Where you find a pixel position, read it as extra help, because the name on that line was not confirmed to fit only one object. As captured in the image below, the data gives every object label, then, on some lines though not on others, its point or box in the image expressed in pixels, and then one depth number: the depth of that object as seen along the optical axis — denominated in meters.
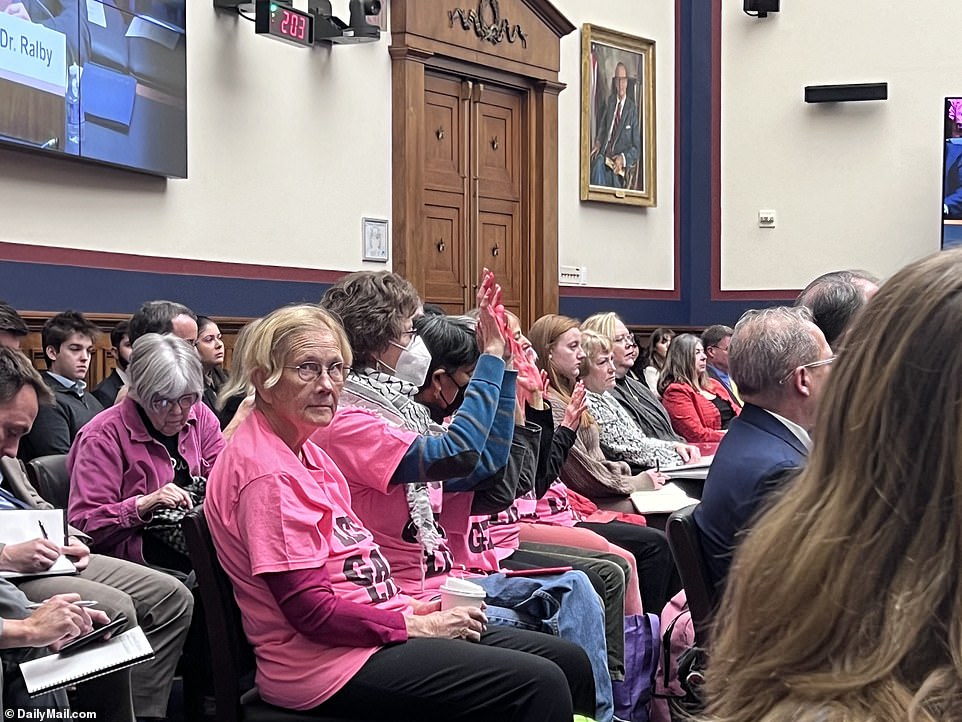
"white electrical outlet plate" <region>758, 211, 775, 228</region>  11.57
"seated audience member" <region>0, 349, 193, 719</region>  3.11
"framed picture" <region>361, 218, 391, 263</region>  8.30
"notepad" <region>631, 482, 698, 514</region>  4.93
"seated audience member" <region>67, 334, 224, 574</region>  3.72
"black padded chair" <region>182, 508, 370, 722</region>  2.70
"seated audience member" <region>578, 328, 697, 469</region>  5.82
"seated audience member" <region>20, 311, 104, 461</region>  5.02
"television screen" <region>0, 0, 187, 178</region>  5.73
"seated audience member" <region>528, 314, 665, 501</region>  5.32
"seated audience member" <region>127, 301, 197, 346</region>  5.54
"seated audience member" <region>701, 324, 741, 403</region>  8.38
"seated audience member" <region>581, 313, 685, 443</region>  6.42
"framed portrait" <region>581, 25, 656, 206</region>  10.31
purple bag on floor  3.73
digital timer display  7.09
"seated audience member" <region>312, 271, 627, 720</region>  3.19
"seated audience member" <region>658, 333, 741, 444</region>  7.28
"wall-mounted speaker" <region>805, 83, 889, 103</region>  11.20
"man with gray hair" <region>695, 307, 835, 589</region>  2.84
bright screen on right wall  10.70
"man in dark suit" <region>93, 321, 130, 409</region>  5.58
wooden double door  8.81
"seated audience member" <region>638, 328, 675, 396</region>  9.99
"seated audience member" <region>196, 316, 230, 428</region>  5.95
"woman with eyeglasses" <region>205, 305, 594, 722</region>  2.65
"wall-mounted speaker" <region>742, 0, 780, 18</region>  11.38
